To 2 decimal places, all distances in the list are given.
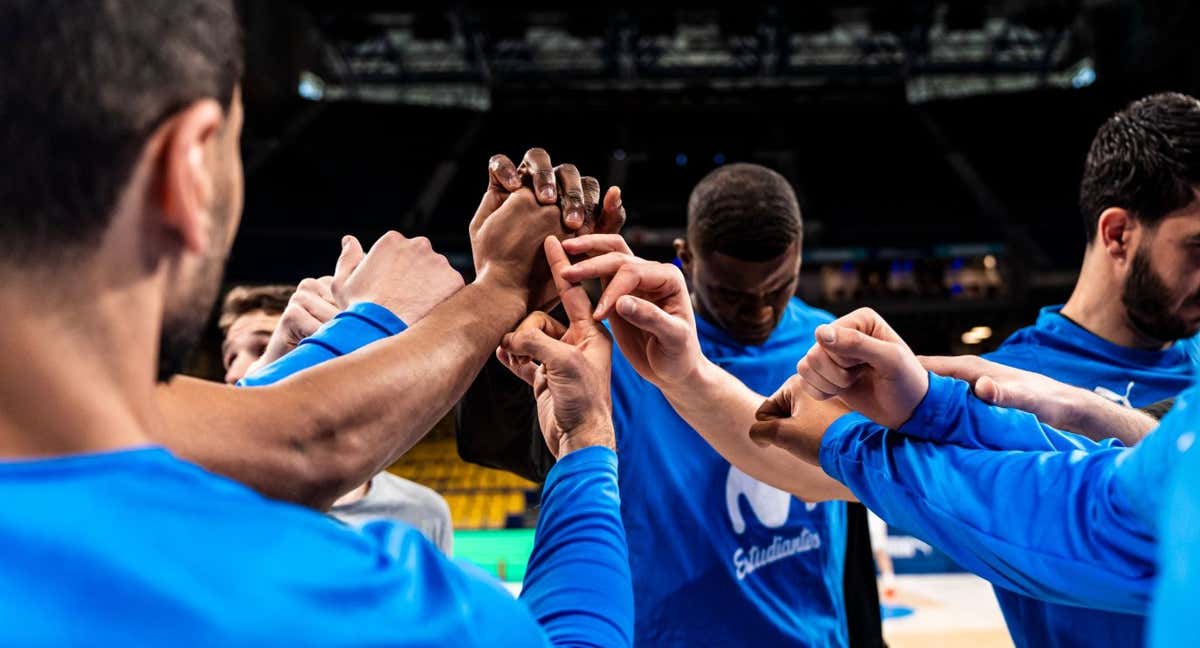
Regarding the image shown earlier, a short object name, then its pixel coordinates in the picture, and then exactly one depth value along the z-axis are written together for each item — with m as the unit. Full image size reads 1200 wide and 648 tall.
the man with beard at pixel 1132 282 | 1.69
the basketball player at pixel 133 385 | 0.56
